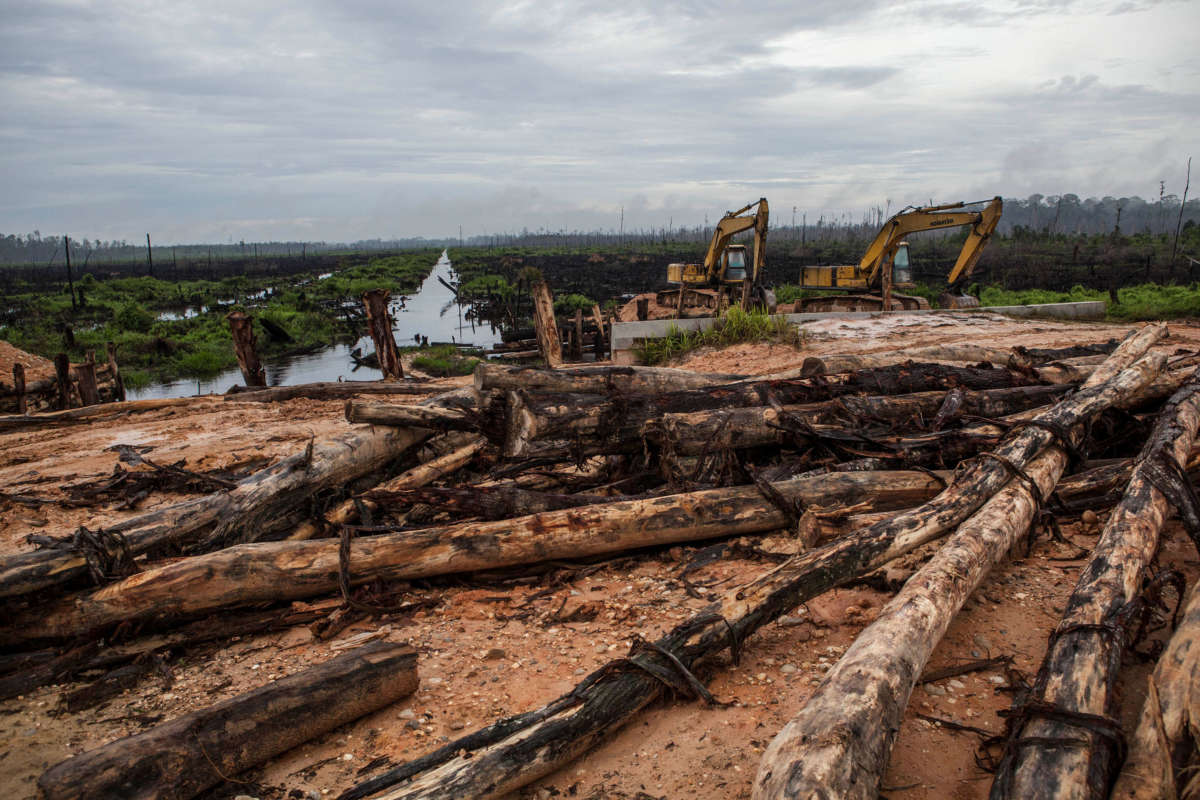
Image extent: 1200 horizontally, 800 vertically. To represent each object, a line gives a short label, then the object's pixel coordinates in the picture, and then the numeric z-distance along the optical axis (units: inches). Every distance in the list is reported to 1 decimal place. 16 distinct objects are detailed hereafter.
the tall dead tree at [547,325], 410.3
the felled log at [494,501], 167.5
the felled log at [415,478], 173.9
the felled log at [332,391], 357.7
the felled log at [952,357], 260.1
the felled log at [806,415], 188.2
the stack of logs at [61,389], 415.2
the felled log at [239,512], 135.3
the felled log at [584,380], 205.5
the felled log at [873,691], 76.3
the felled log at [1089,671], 78.5
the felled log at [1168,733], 77.4
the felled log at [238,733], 88.2
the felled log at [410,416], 189.6
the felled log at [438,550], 135.0
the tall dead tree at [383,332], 385.7
